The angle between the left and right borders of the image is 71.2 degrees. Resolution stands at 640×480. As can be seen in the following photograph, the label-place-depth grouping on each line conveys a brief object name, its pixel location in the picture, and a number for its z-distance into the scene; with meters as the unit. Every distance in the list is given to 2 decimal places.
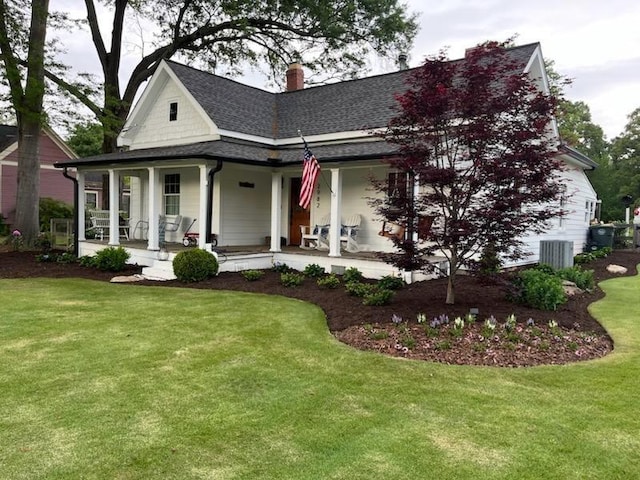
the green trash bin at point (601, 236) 17.30
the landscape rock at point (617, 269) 12.55
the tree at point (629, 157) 37.31
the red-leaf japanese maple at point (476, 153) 6.30
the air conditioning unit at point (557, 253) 11.15
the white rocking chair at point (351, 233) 11.91
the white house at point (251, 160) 11.29
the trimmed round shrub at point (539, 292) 7.04
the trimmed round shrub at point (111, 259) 12.08
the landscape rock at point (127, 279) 10.95
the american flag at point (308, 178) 10.02
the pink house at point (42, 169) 24.22
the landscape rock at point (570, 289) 8.70
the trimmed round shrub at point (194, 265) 10.57
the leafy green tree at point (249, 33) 20.27
